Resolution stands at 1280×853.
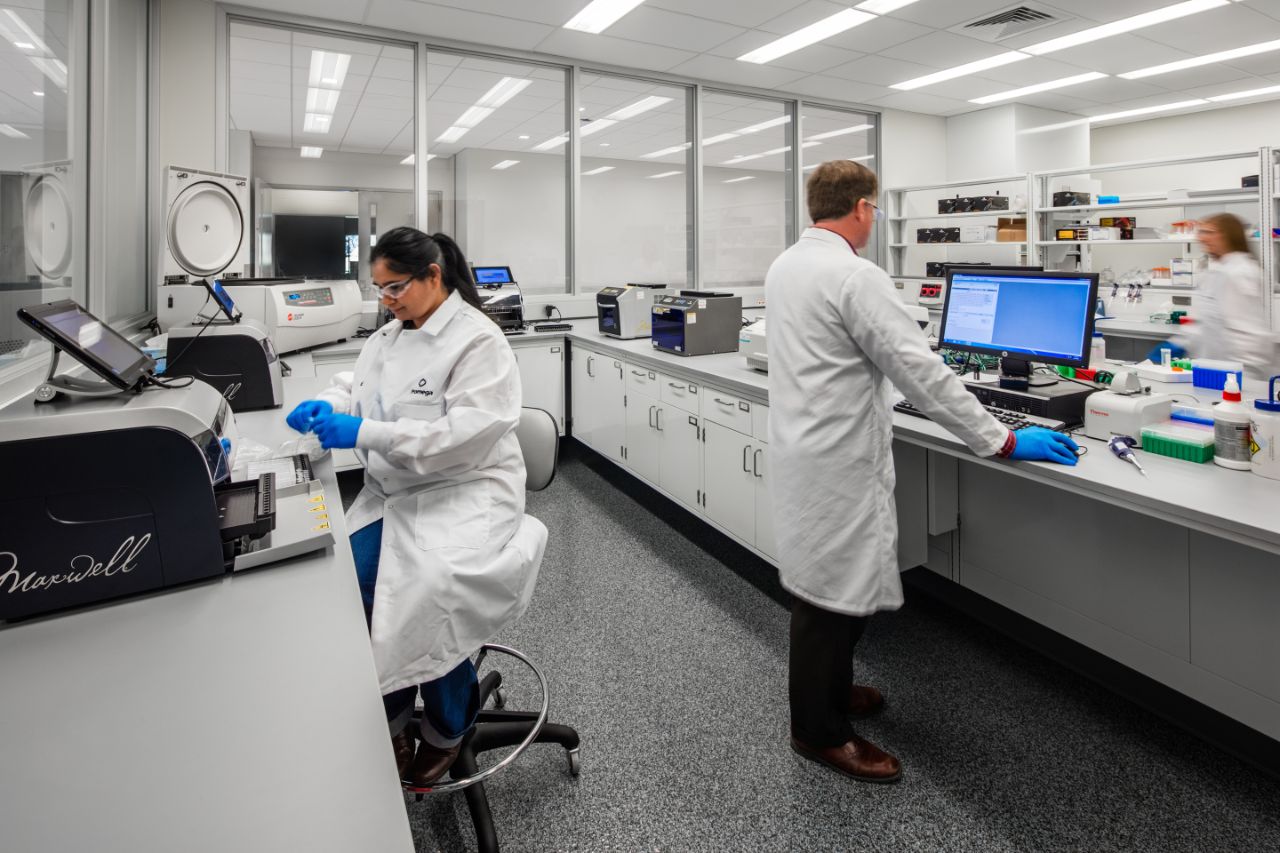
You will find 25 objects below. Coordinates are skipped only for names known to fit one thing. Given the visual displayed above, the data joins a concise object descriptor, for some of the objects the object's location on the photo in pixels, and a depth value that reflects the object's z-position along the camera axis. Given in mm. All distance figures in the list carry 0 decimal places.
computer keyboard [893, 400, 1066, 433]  1681
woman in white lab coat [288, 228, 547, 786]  1264
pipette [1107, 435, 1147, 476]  1475
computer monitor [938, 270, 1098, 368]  1818
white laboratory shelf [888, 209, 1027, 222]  5387
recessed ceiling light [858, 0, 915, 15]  3721
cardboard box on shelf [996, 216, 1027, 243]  5410
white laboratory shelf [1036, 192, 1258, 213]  3908
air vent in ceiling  3910
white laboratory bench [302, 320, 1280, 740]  1371
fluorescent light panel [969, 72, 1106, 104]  5262
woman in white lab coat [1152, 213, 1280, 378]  2824
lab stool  1339
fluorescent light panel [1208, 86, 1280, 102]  6000
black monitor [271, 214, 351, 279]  4168
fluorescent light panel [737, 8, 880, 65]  3920
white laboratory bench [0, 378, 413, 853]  554
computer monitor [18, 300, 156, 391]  1065
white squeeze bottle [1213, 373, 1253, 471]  1394
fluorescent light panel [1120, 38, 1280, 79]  4742
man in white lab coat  1434
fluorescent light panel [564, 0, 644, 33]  3691
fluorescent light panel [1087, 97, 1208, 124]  6406
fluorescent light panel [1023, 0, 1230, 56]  3934
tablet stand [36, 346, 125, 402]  1117
